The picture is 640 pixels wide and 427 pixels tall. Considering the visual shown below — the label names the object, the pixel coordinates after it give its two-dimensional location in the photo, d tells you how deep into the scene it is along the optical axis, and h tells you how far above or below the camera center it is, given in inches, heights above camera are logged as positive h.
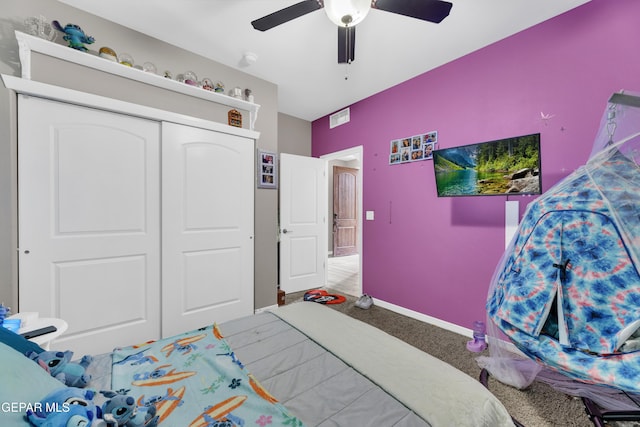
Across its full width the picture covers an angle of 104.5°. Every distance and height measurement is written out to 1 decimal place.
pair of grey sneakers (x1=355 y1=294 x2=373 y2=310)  120.0 -43.6
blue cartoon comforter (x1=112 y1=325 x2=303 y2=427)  30.1 -24.5
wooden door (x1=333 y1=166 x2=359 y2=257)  235.1 +1.9
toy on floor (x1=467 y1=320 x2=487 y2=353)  83.0 -43.4
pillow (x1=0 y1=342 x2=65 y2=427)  19.9 -16.0
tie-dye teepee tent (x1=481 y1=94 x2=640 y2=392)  38.0 -10.2
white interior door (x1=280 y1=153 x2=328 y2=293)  139.9 -5.7
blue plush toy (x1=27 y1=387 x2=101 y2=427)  21.0 -17.9
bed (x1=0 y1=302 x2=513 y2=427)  30.5 -24.7
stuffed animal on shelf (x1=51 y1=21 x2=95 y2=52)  69.2 +50.9
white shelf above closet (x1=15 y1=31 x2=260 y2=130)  65.5 +45.6
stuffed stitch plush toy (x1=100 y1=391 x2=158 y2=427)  25.8 -21.2
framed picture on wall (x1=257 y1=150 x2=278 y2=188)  112.3 +20.3
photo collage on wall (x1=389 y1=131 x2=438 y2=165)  105.6 +29.1
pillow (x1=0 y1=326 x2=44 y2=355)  33.0 -17.6
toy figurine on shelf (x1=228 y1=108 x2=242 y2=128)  103.4 +40.2
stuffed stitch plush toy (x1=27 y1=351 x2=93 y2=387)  31.7 -20.5
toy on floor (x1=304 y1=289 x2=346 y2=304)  126.1 -44.1
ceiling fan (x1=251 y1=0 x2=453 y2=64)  53.6 +45.5
